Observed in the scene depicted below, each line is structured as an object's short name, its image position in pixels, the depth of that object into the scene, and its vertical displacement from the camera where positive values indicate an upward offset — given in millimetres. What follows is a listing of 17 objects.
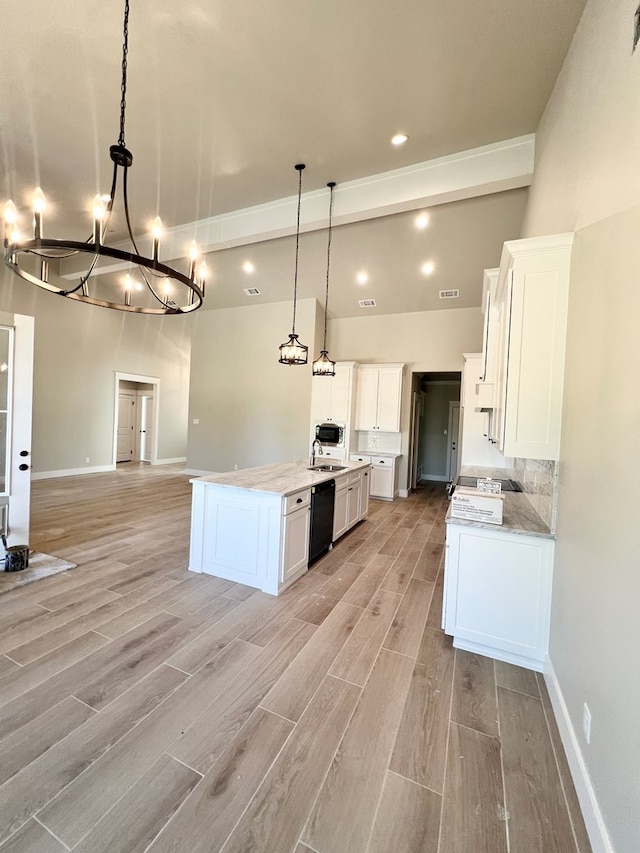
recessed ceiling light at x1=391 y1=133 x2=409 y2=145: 3140 +2629
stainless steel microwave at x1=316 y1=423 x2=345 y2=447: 6527 -258
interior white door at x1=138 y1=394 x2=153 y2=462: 9773 -333
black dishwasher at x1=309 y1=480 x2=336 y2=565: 3297 -990
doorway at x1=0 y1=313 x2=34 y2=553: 3172 -129
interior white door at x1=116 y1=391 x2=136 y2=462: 9500 -435
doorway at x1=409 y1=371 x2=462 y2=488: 8625 -55
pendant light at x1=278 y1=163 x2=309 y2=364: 3963 +769
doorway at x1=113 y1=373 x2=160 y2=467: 9422 -351
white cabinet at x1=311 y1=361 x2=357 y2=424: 6434 +476
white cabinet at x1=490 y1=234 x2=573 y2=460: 1957 +496
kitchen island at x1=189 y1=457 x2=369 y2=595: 2768 -942
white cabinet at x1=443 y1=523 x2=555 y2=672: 2023 -1013
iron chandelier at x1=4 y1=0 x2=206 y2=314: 1521 +765
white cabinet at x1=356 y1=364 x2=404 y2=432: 6309 +479
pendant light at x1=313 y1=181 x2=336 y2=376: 4555 +715
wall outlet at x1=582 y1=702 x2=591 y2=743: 1331 -1141
